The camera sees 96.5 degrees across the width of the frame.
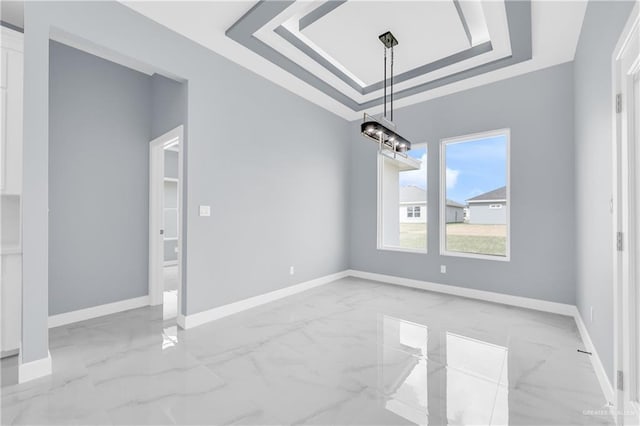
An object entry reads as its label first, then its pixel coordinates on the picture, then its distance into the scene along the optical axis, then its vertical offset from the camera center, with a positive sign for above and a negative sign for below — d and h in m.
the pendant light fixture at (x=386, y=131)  3.04 +0.92
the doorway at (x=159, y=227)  3.35 -0.17
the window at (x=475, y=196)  4.25 +0.30
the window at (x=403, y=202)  4.97 +0.24
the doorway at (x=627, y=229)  1.62 -0.08
